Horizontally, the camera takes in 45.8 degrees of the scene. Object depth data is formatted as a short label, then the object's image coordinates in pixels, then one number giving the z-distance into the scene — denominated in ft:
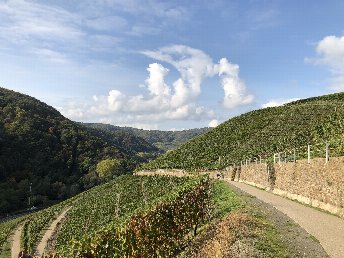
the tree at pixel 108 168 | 526.16
